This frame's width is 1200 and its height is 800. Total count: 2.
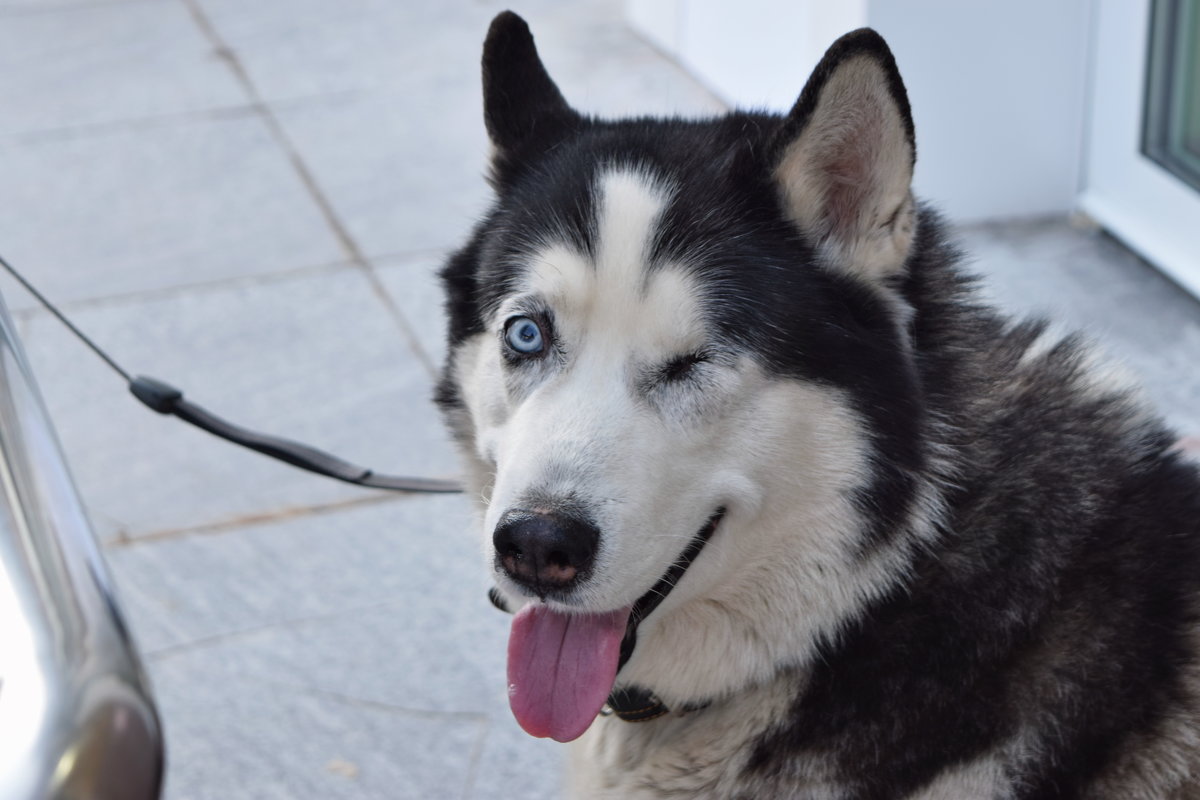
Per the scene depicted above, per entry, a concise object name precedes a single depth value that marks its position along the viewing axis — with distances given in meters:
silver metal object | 0.97
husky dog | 2.11
